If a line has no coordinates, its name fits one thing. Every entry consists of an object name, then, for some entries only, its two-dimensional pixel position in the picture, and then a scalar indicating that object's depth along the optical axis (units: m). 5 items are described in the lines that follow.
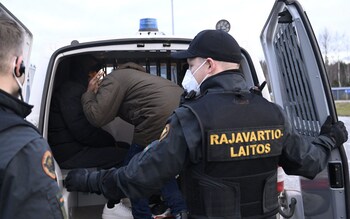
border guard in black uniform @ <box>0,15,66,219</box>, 1.21
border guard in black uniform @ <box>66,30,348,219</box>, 1.99
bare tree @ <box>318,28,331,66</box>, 56.25
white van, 2.35
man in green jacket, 3.46
